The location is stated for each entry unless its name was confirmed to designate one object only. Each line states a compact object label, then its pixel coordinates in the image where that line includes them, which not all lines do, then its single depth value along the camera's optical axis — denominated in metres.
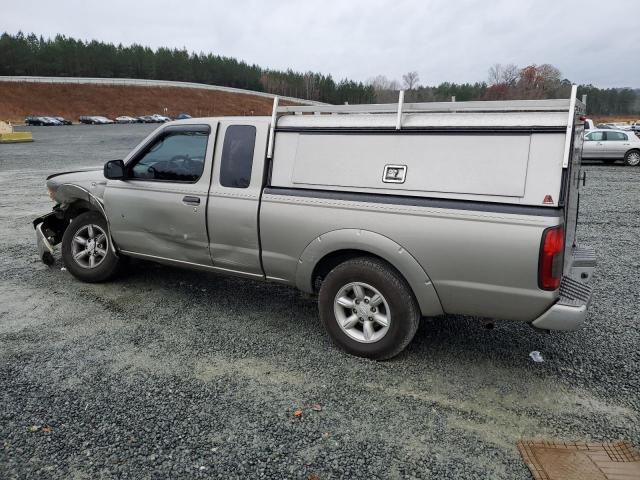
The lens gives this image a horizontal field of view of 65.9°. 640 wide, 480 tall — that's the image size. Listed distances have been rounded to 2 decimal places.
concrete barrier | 31.59
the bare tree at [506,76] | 94.56
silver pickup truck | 3.33
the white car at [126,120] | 70.88
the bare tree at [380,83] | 110.89
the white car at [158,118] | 70.84
